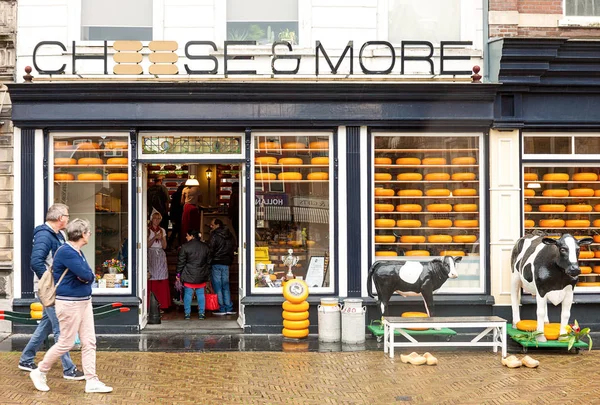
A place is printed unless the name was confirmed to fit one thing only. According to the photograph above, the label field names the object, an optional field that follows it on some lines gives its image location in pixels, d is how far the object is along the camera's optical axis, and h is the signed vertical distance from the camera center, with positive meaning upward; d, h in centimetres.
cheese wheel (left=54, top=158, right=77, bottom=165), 1188 +79
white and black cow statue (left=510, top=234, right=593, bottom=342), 1020 -91
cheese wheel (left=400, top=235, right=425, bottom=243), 1215 -49
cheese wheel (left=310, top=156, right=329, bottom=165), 1206 +80
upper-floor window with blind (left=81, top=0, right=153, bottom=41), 1219 +316
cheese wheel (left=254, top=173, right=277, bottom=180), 1207 +55
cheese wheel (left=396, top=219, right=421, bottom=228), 1218 -23
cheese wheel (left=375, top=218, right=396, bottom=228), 1207 -23
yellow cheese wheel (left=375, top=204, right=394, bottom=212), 1212 +2
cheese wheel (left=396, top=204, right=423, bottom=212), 1218 +1
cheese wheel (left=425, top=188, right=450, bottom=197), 1223 +27
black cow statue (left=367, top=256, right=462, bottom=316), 1114 -102
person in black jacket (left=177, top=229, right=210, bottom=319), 1279 -104
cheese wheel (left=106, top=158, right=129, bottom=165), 1193 +79
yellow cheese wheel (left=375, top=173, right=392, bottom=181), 1212 +53
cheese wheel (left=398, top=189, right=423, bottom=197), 1220 +26
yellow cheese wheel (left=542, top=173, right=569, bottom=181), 1236 +52
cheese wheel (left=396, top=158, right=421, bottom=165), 1216 +79
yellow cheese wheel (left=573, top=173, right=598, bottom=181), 1241 +54
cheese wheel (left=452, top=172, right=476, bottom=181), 1226 +56
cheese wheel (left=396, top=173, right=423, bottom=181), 1220 +54
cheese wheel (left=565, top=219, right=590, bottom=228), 1249 -25
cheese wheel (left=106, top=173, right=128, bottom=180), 1195 +55
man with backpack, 862 -55
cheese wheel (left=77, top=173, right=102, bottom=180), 1197 +55
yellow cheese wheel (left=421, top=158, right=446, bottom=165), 1223 +79
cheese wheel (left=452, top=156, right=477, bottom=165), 1223 +80
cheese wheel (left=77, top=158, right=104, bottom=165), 1195 +80
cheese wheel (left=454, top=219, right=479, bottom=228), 1223 -24
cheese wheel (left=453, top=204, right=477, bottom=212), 1226 +2
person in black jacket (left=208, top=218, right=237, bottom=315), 1312 -95
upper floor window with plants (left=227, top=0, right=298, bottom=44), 1229 +316
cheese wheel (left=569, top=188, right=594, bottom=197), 1244 +27
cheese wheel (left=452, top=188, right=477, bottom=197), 1225 +27
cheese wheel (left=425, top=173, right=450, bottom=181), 1223 +54
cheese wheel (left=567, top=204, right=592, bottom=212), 1247 +0
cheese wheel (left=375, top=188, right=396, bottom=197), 1212 +28
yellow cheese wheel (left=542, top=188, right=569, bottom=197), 1239 +25
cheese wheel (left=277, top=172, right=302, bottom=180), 1216 +55
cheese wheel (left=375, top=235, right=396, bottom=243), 1207 -49
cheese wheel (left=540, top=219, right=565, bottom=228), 1241 -25
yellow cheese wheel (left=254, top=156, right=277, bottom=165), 1208 +81
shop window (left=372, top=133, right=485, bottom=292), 1214 +18
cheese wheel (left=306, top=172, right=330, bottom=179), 1209 +55
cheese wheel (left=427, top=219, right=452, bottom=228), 1223 -24
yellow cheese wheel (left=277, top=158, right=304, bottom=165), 1212 +78
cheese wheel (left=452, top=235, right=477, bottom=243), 1221 -49
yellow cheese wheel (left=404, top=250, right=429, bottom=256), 1218 -72
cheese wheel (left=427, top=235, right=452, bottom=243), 1220 -49
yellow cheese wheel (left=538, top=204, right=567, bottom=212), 1241 +0
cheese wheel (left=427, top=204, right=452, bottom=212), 1225 +3
